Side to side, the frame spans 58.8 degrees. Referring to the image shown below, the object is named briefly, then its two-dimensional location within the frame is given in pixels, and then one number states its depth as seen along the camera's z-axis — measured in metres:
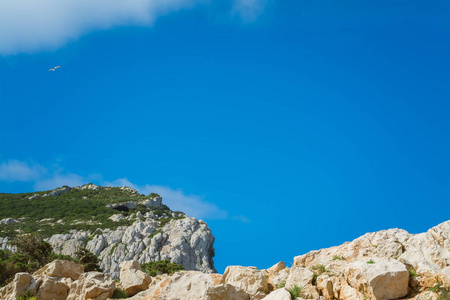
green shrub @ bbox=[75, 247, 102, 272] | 43.34
